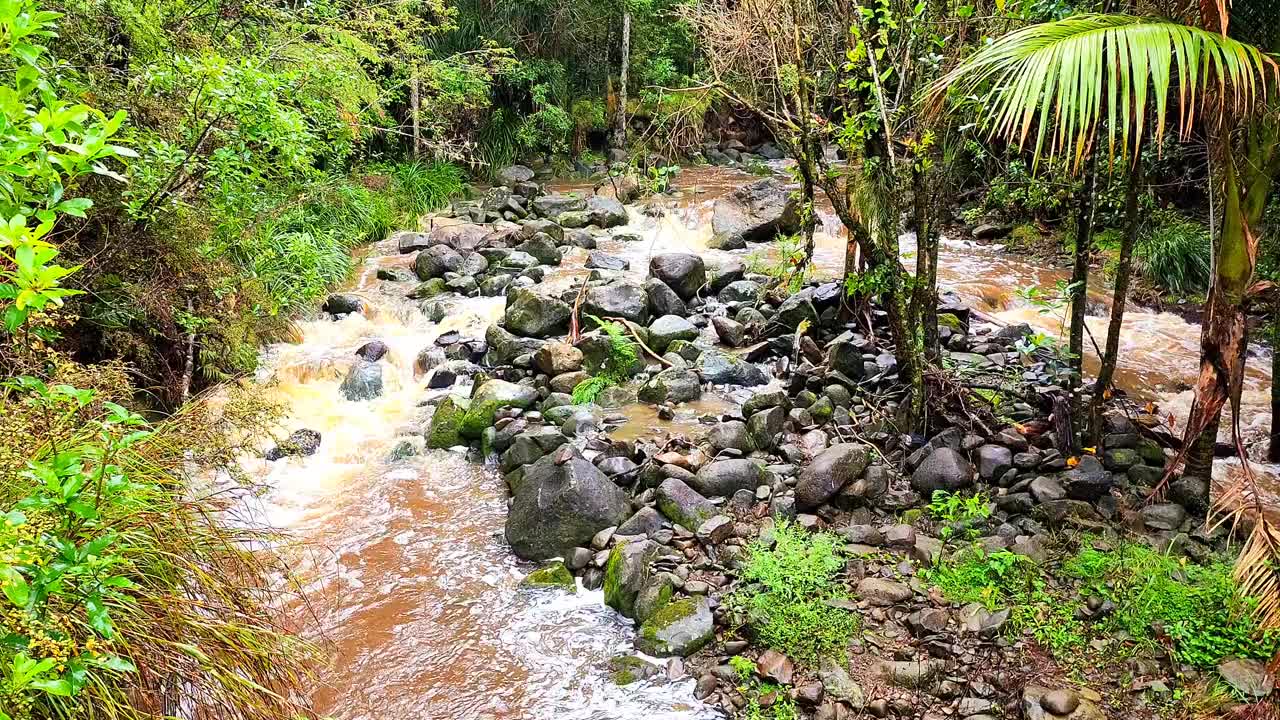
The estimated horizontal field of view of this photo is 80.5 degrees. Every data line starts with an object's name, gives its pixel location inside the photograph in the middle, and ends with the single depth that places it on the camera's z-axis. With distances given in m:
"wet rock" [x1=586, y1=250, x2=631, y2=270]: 11.69
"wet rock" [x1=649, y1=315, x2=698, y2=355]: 8.62
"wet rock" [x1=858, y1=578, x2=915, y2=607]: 4.37
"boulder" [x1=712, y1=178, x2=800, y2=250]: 12.73
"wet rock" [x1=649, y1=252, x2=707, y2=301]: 9.97
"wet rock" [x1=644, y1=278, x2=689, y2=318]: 9.47
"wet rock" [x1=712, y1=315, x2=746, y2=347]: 8.59
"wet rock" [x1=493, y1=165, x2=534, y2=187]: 17.23
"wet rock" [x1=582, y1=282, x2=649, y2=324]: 8.96
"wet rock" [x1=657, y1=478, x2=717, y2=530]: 5.31
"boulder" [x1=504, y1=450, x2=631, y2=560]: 5.37
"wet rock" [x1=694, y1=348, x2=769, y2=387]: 7.80
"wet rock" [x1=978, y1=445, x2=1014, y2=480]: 5.19
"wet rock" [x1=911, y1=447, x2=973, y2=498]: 5.17
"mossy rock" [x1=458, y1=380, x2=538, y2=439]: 7.13
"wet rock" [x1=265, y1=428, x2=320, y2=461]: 6.86
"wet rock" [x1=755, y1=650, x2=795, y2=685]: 4.03
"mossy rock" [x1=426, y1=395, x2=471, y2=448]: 7.15
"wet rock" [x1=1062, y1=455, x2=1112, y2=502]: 4.89
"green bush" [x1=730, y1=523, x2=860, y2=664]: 4.20
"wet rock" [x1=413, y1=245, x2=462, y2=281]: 11.47
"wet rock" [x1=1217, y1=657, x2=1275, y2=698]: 3.46
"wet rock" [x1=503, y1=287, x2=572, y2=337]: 8.90
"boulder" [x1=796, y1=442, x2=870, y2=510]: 5.20
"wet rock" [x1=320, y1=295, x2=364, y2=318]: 10.02
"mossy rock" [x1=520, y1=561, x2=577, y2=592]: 5.11
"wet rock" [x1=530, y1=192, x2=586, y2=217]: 14.97
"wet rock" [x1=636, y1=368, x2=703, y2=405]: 7.50
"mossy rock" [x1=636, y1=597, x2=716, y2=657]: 4.35
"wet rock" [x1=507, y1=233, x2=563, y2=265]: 12.04
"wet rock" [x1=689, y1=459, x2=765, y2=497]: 5.58
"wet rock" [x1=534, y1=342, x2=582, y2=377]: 8.03
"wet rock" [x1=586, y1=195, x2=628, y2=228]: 14.23
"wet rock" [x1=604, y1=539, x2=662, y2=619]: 4.79
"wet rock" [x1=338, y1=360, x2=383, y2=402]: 8.17
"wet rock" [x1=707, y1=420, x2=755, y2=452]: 6.10
